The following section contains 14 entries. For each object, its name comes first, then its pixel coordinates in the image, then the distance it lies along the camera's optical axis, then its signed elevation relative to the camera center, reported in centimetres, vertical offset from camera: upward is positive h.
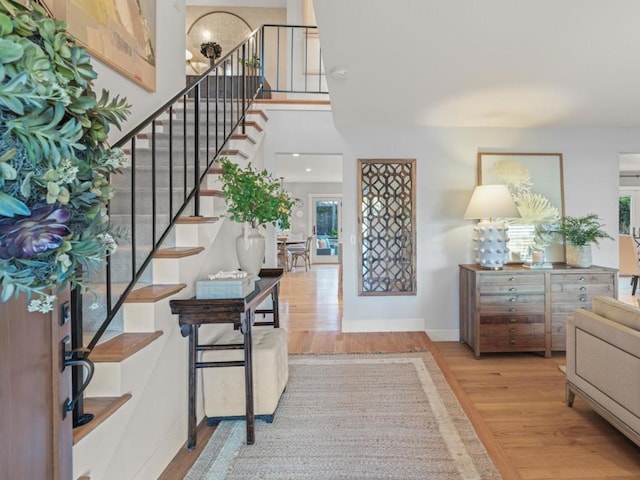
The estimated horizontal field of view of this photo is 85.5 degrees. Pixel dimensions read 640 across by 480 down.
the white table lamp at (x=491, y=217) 336 +26
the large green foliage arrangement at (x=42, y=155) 55 +16
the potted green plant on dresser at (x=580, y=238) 345 +5
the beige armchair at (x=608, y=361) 185 -71
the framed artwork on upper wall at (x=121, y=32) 233 +161
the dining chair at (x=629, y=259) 557 -28
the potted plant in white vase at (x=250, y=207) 219 +24
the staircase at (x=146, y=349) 135 -47
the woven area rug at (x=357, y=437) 175 -112
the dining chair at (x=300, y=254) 941 -27
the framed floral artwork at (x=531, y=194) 385 +55
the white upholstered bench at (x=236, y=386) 208 -87
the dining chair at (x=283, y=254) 879 -25
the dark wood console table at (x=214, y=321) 181 -42
